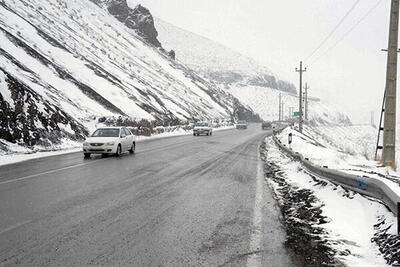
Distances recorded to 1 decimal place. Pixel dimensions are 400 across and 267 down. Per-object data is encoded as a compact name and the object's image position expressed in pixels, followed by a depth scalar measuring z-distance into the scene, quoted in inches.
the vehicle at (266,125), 2527.1
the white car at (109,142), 671.8
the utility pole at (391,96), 513.0
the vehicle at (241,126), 2574.6
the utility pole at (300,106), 1823.3
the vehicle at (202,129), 1584.6
